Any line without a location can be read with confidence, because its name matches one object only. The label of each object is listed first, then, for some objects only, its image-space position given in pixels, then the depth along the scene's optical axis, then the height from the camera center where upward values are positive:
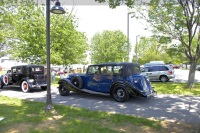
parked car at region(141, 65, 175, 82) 16.61 -0.59
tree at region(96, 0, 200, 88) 11.64 +3.15
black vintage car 11.23 -0.65
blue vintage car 8.05 -0.77
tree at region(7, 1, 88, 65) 14.45 +2.74
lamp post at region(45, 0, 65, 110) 6.17 +1.18
